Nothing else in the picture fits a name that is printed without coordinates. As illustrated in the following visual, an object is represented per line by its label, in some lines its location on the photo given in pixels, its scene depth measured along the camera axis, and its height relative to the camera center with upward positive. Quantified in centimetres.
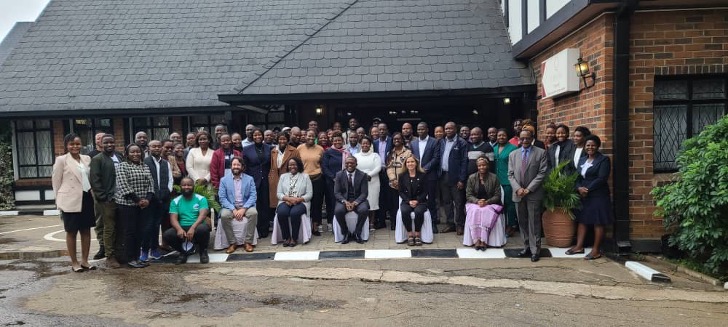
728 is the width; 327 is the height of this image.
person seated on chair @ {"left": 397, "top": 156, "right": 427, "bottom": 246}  779 -85
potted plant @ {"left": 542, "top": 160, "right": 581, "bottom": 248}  699 -94
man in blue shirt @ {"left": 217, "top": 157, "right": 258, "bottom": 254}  773 -88
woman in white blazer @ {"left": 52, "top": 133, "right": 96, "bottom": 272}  670 -63
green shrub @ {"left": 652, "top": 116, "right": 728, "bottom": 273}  566 -73
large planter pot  723 -126
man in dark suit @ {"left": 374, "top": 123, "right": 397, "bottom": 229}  888 -66
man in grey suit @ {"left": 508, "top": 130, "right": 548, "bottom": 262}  696 -69
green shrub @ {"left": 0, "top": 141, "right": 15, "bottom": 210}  1348 -77
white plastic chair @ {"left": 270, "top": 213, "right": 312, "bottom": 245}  797 -135
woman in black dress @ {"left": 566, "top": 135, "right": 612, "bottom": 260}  673 -73
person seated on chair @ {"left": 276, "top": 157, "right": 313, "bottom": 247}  790 -85
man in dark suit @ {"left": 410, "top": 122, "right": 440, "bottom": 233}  840 -34
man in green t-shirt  724 -107
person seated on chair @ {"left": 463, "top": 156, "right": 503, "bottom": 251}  739 -94
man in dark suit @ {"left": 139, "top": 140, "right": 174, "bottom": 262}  734 -72
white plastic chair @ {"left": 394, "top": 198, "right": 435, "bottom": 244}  784 -136
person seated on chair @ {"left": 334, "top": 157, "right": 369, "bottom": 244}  798 -86
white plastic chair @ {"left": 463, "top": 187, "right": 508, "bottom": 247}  745 -140
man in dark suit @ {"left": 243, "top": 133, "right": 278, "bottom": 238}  836 -42
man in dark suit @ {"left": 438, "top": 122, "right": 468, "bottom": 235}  833 -54
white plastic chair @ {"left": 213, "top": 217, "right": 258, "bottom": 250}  778 -133
